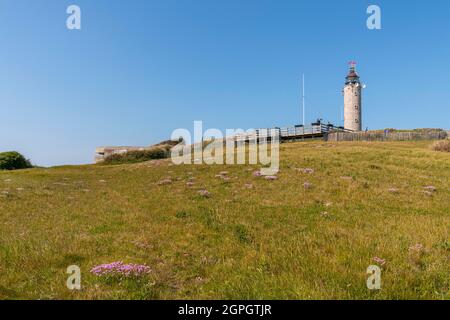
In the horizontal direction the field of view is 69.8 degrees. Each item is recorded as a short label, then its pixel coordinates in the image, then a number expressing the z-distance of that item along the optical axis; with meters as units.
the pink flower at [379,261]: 7.82
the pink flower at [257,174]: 26.58
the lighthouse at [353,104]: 95.69
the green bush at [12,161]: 59.47
